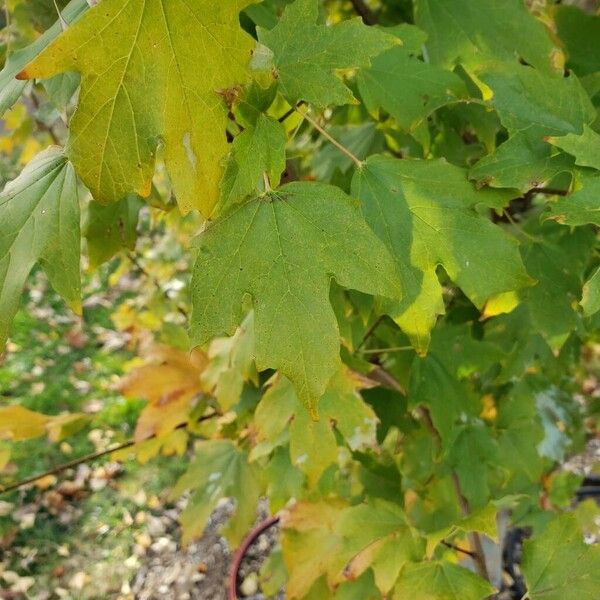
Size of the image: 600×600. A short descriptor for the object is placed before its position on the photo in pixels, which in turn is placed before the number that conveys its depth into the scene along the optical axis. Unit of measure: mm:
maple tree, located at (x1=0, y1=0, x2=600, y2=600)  264
